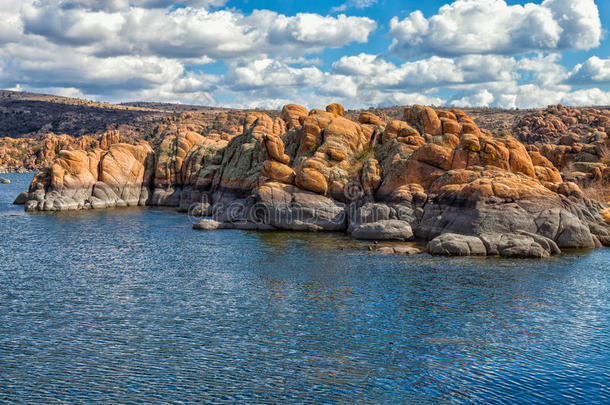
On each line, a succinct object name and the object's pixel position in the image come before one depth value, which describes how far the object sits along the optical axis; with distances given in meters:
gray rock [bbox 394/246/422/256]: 54.00
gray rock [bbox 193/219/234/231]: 70.56
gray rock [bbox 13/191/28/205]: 100.13
